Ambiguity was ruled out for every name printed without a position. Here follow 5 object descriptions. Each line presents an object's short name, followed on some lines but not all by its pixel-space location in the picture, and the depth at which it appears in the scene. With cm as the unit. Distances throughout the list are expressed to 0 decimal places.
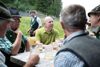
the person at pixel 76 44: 93
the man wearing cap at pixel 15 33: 180
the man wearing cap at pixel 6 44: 105
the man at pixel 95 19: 142
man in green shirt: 236
